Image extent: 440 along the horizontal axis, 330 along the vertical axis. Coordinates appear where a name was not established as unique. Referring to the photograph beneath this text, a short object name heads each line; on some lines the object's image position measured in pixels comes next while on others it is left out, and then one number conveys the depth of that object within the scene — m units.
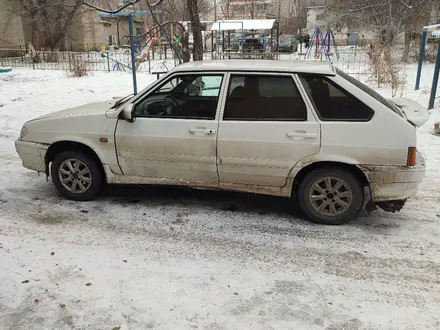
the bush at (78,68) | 16.62
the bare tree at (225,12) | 36.01
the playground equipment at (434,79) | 9.18
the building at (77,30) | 31.58
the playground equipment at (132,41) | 10.43
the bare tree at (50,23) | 29.33
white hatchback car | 3.95
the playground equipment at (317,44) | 24.80
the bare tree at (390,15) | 21.17
